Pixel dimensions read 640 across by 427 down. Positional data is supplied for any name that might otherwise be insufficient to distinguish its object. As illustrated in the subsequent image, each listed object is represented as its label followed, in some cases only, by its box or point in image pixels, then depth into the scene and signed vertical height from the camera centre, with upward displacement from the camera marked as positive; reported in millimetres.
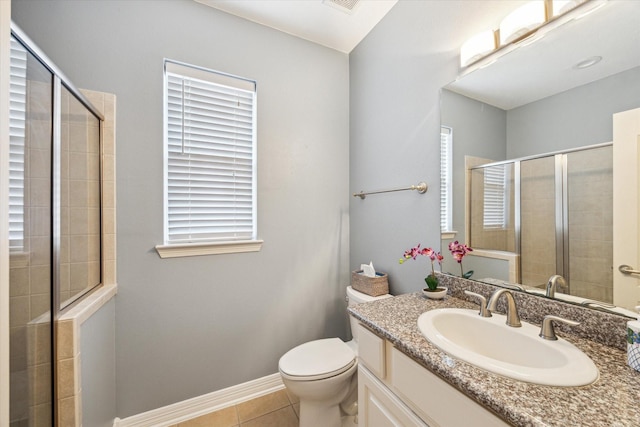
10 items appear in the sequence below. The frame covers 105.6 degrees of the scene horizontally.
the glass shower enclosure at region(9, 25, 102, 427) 776 -38
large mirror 755 +262
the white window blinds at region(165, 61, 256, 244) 1507 +369
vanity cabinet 600 -542
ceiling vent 1537 +1336
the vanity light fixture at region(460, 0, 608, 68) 827 +715
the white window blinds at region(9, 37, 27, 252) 769 +228
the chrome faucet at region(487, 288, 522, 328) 842 -335
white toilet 1237 -869
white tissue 1645 -398
